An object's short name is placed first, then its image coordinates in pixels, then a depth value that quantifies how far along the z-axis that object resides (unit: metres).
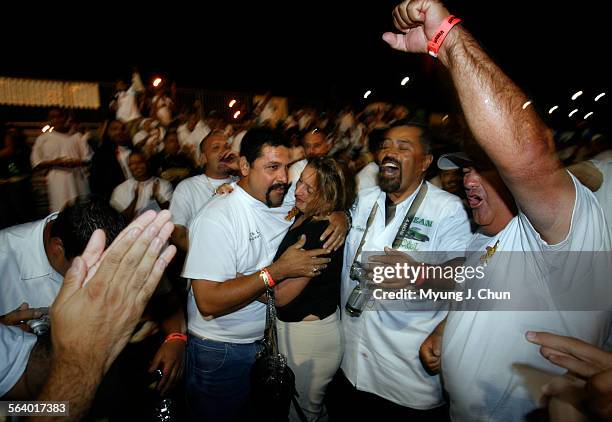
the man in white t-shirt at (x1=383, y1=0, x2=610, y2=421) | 1.30
